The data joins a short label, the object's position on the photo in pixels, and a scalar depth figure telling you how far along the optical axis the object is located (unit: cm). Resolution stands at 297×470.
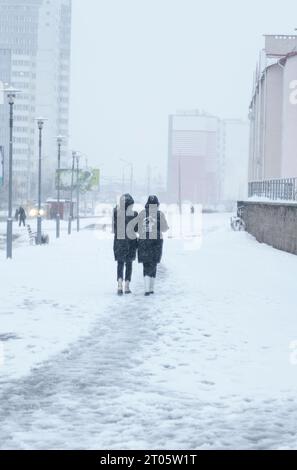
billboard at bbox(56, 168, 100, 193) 7012
